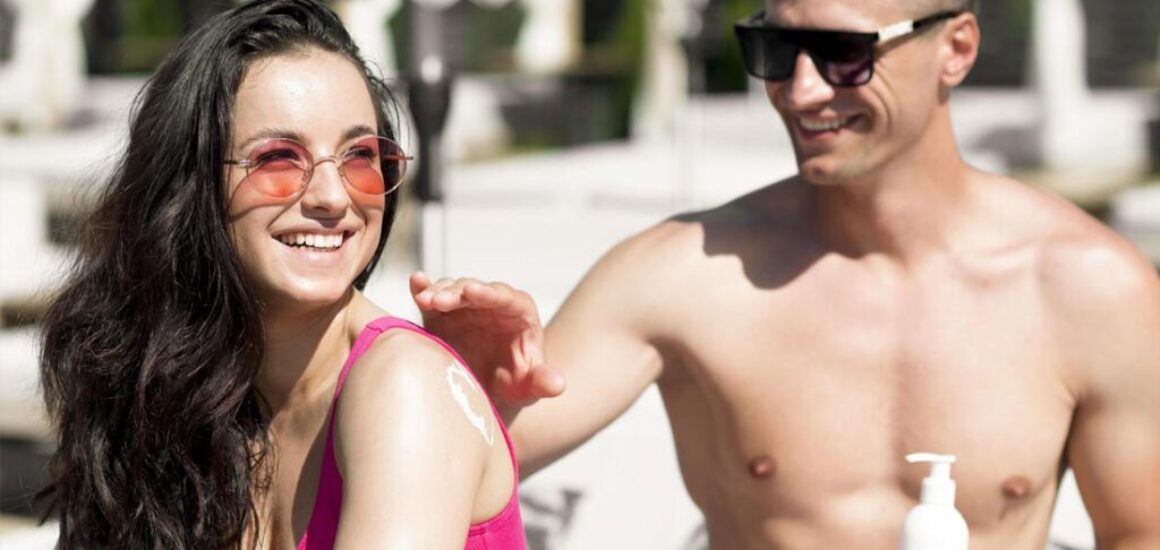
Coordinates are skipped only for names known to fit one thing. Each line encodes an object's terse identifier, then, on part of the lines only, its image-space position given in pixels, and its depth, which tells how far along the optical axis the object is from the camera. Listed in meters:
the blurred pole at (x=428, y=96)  4.14
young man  2.35
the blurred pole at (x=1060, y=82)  10.24
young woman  1.85
